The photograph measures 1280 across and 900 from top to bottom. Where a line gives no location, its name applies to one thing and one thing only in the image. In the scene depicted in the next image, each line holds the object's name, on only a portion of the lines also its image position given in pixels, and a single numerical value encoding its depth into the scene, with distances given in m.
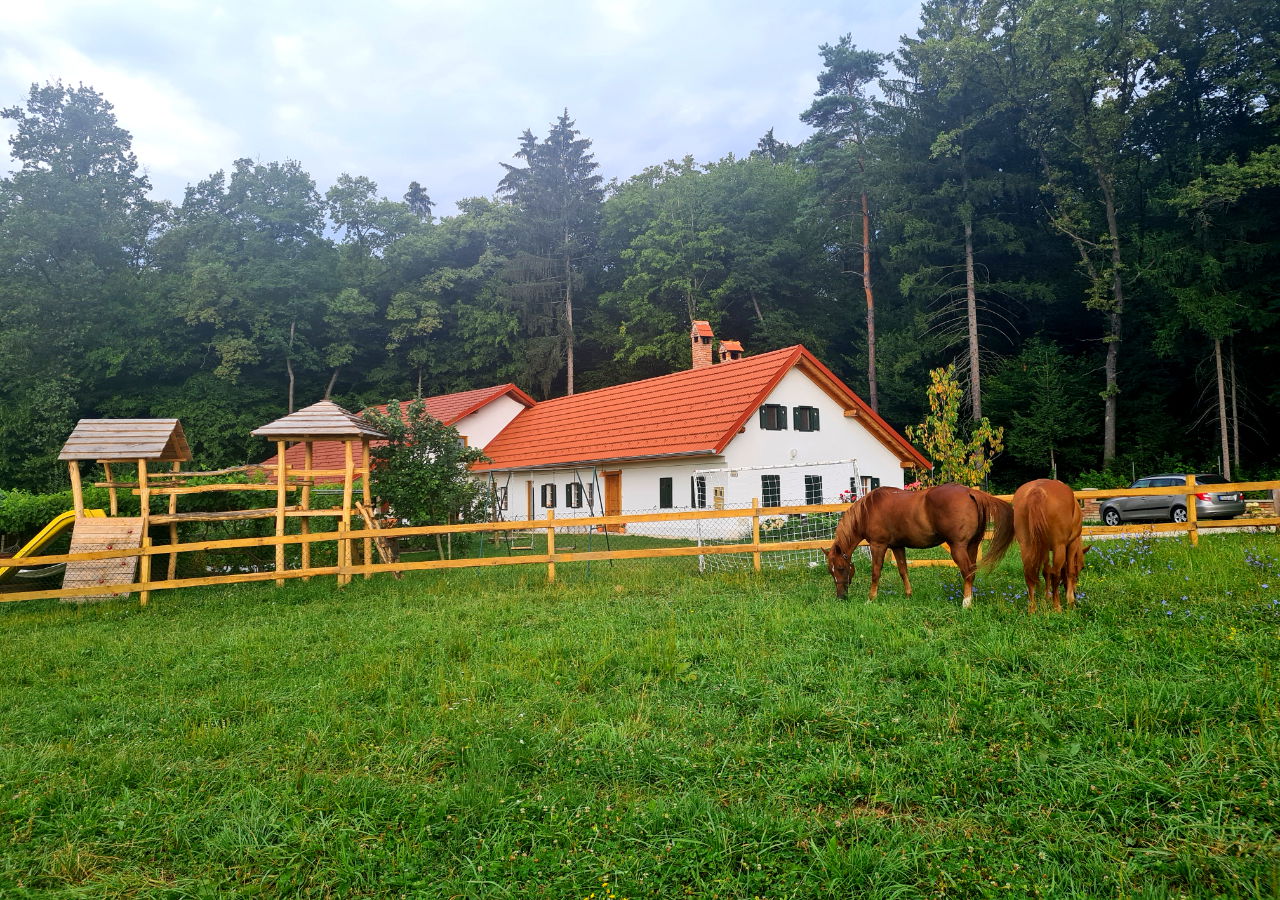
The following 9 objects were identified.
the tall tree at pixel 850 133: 35.97
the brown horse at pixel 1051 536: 7.33
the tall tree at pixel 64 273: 35.03
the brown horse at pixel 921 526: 8.09
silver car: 18.03
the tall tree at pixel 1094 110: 27.64
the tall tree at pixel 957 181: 31.47
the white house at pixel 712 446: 21.33
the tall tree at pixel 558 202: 43.91
